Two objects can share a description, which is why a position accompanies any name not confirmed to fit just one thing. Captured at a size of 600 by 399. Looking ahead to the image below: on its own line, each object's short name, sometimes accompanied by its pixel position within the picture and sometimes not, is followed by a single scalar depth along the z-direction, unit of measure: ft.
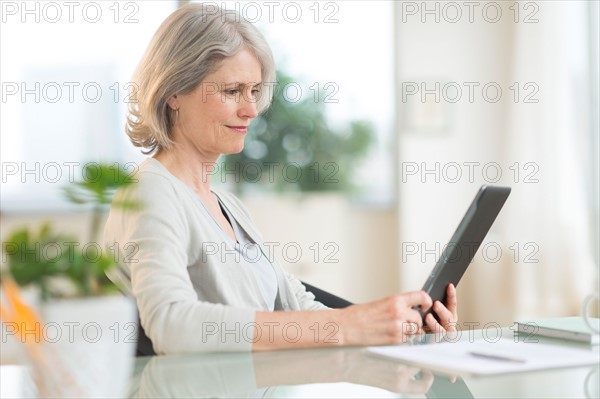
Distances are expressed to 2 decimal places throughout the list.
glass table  6.26
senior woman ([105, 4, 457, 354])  7.27
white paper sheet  6.53
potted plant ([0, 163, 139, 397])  5.38
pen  6.63
